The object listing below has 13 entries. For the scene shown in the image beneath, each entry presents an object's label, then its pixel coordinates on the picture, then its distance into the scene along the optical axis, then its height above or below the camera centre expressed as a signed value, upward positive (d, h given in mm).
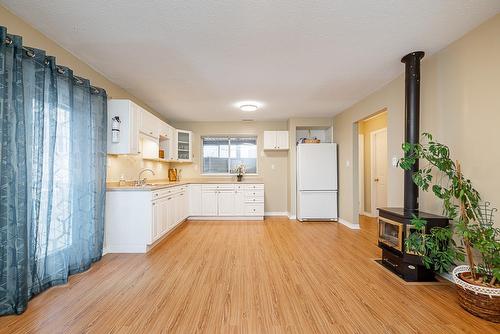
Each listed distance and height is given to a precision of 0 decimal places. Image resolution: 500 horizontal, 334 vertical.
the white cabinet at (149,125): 3701 +754
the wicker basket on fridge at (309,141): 5441 +647
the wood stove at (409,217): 2375 -533
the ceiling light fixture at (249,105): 4320 +1241
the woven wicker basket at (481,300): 1741 -1070
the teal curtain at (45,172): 1771 -48
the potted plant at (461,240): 1775 -663
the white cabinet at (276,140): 5773 +706
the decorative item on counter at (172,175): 5746 -193
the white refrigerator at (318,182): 5293 -349
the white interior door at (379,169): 5461 -44
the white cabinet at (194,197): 5391 -713
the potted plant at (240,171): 5825 -96
